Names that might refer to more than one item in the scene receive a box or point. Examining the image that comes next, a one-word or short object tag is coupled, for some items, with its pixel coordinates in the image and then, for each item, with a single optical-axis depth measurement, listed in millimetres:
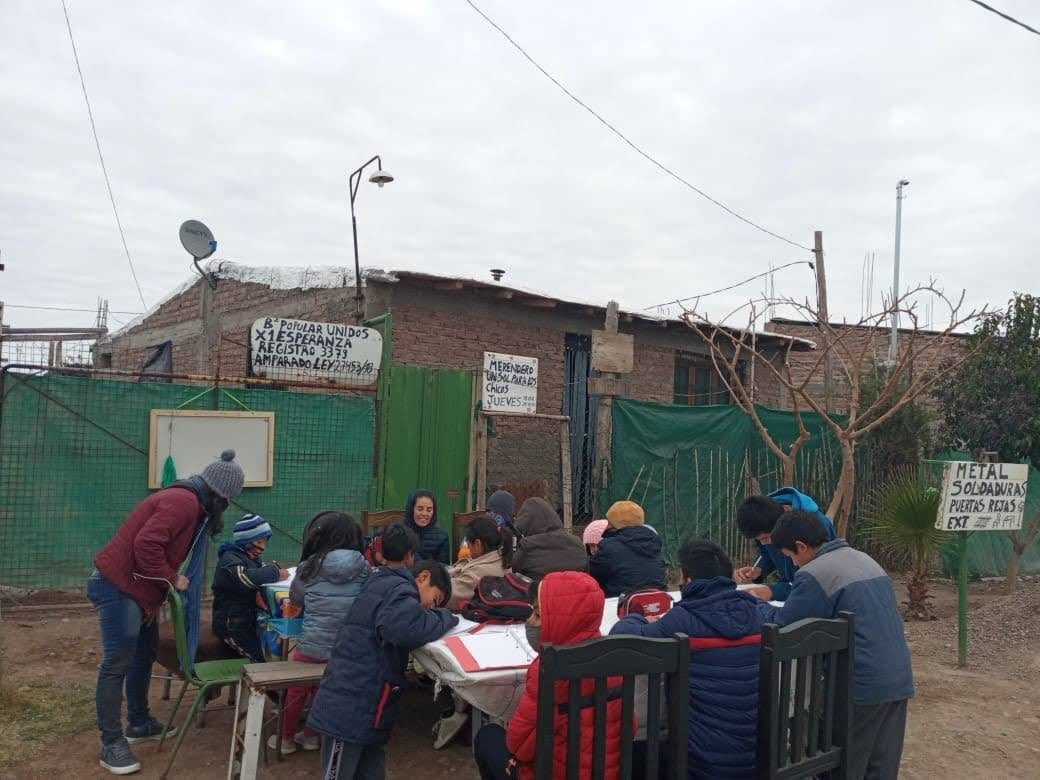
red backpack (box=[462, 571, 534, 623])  4203
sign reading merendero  9297
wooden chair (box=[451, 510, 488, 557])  7128
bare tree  8578
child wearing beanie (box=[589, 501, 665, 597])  5242
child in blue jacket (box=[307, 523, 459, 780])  3525
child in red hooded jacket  2768
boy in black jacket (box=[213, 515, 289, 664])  4891
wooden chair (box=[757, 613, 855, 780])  2871
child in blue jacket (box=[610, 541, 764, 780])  2980
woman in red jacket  4336
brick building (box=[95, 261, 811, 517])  10383
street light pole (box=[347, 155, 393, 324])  9898
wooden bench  3850
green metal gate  8406
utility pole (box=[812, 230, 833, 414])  12031
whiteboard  7215
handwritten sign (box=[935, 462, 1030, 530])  6879
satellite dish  10805
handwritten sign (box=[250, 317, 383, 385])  7727
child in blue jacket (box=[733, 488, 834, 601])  4773
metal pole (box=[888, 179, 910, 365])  18497
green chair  4215
